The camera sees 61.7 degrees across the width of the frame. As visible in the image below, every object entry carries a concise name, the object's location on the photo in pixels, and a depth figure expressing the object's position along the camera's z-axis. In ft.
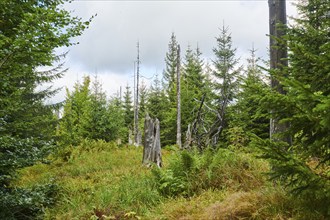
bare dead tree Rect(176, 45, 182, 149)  70.44
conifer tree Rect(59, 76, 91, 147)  61.94
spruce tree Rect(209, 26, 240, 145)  72.23
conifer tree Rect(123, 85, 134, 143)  124.36
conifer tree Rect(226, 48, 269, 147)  50.11
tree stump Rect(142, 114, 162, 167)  35.35
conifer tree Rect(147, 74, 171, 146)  88.21
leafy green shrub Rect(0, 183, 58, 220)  19.39
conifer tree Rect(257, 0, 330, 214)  8.74
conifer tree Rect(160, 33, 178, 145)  82.33
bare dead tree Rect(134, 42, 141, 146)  88.40
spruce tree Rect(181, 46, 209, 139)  81.35
